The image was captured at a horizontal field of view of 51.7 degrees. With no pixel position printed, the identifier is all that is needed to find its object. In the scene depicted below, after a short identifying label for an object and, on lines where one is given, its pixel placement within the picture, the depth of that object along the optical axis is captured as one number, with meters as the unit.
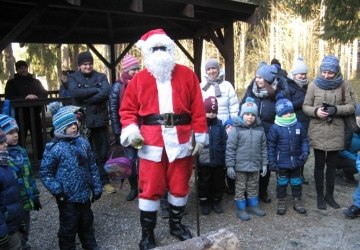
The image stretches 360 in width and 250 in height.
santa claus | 3.45
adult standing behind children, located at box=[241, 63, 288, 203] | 4.62
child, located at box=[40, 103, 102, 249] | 3.28
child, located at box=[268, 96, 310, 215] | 4.31
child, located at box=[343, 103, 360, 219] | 4.25
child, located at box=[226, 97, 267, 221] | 4.29
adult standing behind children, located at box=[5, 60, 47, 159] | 7.05
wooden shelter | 5.84
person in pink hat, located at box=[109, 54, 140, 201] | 4.65
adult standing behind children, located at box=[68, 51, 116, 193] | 5.10
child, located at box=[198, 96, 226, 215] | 4.29
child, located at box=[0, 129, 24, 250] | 2.77
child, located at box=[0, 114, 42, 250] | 3.12
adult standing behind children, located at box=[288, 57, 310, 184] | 4.93
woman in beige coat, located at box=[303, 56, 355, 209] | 4.32
